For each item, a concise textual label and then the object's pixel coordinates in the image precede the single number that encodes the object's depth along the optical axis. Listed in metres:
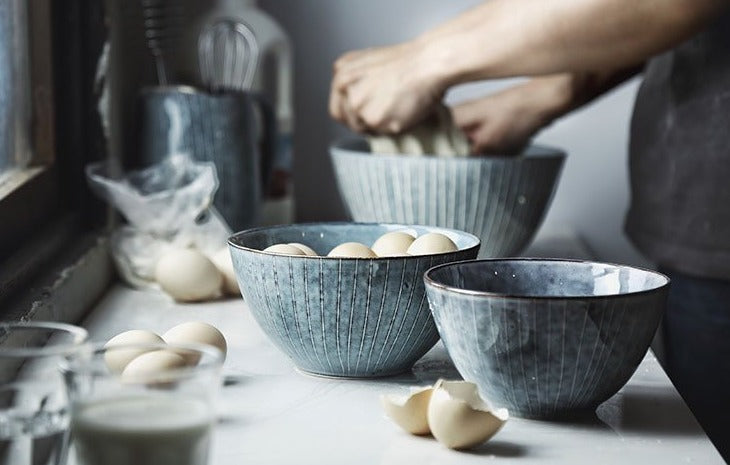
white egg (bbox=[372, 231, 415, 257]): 1.10
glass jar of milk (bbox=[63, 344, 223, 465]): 0.77
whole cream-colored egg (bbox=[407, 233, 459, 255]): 1.07
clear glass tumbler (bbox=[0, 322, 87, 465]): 0.79
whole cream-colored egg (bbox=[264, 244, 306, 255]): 1.06
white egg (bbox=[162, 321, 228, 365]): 1.07
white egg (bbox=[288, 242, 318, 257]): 1.08
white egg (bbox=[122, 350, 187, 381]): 0.93
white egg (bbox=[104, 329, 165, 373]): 0.85
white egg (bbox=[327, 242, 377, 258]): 1.07
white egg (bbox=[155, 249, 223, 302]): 1.32
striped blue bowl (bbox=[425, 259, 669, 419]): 0.93
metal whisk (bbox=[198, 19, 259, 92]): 1.71
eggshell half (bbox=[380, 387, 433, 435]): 0.94
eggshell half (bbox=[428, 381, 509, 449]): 0.92
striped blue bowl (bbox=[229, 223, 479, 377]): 1.03
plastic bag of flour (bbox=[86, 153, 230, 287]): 1.41
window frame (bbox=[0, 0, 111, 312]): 1.31
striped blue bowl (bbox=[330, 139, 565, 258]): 1.48
